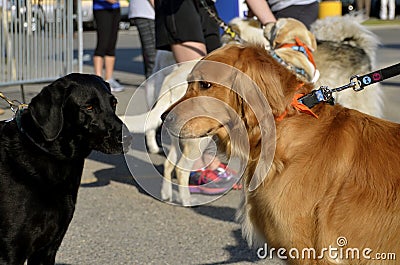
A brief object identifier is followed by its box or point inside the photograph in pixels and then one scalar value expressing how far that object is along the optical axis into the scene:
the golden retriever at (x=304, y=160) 5.40
